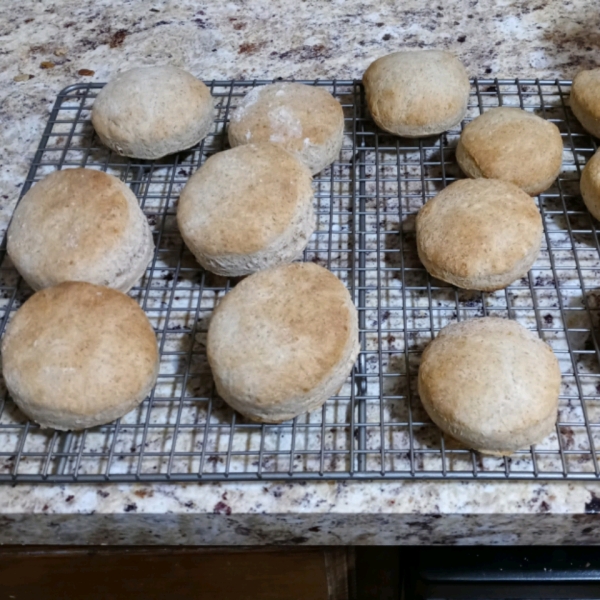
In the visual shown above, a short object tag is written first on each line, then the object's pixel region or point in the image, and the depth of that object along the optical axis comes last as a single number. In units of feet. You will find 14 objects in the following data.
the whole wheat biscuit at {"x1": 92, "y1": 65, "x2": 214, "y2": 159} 1.99
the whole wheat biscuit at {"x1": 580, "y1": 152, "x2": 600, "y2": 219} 1.82
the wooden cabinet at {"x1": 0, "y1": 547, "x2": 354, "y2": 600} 1.63
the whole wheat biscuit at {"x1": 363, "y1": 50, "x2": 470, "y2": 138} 1.99
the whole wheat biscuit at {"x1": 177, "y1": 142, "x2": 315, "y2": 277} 1.74
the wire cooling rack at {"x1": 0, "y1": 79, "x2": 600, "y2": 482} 1.54
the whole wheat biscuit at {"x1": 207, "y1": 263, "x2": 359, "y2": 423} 1.53
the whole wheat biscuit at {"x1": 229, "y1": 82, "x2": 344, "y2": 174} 1.94
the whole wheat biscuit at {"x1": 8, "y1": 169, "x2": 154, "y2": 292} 1.73
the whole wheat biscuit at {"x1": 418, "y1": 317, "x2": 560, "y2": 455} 1.48
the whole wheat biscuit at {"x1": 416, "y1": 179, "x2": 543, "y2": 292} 1.70
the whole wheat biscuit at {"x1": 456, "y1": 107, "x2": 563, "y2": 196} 1.87
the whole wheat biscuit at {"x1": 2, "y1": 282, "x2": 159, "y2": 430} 1.54
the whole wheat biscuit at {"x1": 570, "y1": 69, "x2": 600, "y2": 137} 1.97
